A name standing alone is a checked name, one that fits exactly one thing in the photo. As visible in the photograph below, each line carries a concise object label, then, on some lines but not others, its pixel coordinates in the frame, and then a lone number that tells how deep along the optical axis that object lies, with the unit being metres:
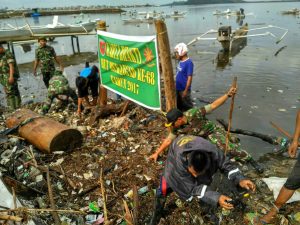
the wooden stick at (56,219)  2.92
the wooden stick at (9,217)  2.07
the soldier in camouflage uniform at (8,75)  7.73
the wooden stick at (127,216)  3.57
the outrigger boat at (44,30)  18.89
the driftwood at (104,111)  6.50
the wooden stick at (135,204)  3.65
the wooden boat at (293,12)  46.62
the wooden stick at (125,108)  6.58
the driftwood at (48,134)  5.12
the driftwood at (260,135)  6.25
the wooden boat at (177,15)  51.84
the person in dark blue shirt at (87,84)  6.87
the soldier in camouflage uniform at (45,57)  8.15
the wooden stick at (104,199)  3.56
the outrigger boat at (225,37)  17.50
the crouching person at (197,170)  2.79
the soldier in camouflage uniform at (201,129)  3.69
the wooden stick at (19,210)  2.31
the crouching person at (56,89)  7.26
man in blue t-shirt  5.81
